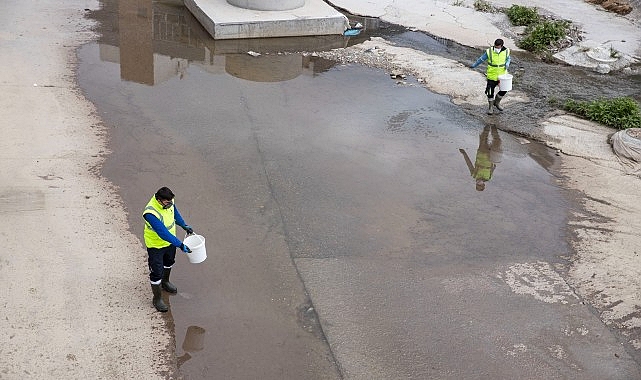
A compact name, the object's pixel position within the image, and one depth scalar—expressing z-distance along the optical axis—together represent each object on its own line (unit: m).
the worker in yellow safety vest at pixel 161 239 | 6.91
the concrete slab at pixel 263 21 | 17.20
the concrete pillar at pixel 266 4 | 18.22
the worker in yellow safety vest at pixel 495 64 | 12.88
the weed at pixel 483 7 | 21.15
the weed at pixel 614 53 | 17.27
